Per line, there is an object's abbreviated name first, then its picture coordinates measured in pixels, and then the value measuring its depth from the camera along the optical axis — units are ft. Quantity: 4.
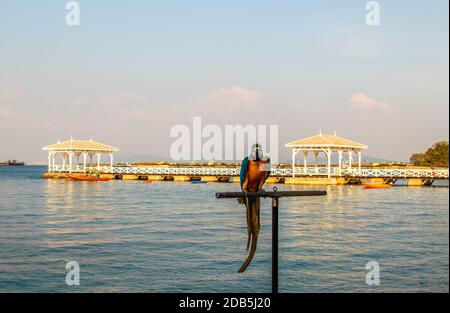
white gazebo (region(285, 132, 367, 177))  235.20
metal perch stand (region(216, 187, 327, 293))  23.95
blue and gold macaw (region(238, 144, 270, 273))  26.13
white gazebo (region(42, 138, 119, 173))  298.97
